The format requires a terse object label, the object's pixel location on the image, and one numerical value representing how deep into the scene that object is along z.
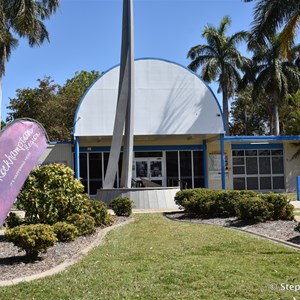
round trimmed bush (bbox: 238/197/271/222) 11.36
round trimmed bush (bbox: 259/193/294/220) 11.64
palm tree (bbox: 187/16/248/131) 39.38
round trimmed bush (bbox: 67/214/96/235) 9.92
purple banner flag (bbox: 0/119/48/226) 7.97
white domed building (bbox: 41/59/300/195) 25.08
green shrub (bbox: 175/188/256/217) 13.17
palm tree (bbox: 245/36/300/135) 38.94
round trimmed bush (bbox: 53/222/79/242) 9.09
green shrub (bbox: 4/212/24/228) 10.11
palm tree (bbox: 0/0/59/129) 17.61
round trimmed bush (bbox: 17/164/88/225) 9.89
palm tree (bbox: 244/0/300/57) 18.38
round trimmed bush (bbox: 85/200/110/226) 11.51
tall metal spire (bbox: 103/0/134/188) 17.67
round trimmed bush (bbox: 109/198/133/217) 14.22
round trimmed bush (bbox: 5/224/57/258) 7.09
